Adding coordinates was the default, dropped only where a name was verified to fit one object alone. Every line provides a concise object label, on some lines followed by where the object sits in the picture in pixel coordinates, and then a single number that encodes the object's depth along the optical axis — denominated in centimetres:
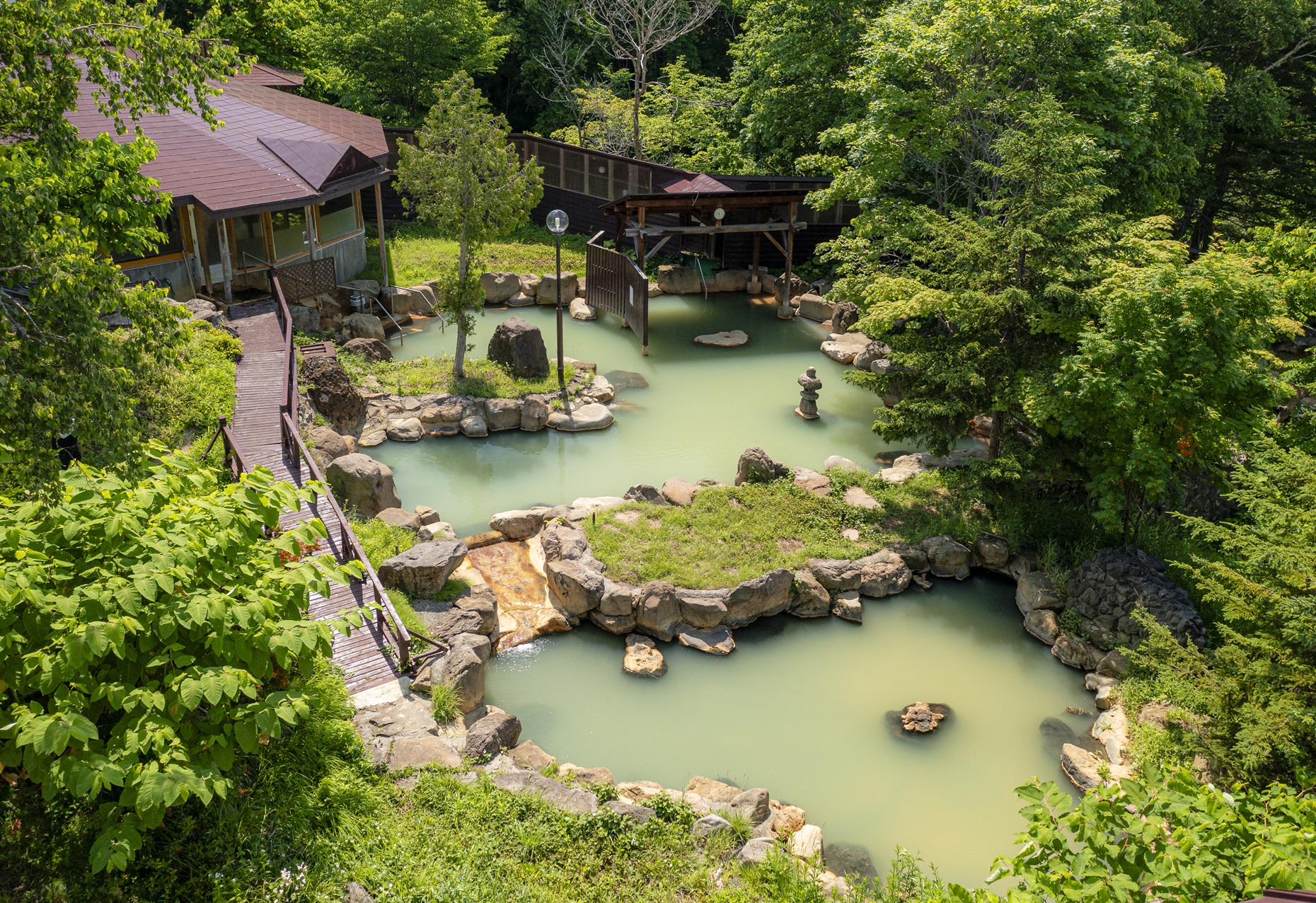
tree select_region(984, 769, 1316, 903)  479
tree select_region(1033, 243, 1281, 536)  1126
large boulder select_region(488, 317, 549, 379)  1833
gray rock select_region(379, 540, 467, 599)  1157
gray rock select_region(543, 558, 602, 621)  1195
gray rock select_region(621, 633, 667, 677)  1136
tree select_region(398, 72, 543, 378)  1711
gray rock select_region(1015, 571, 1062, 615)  1242
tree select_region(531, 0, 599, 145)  3191
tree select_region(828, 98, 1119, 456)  1277
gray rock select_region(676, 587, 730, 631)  1190
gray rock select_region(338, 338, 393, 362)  1875
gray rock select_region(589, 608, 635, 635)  1198
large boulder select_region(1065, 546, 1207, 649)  1127
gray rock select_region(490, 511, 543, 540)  1370
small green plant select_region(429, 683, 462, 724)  930
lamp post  1678
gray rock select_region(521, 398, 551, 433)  1733
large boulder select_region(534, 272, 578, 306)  2306
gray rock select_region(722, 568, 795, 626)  1205
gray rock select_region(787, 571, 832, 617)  1244
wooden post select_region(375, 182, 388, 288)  2183
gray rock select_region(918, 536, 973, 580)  1334
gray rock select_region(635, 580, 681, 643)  1186
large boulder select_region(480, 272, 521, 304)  2291
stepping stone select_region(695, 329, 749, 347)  2145
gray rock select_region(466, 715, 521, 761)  887
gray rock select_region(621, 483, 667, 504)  1444
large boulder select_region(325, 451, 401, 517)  1349
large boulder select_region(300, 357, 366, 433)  1582
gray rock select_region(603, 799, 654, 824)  799
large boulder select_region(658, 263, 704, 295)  2483
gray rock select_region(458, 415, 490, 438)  1706
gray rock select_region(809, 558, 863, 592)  1268
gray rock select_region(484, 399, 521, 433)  1728
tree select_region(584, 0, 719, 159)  2831
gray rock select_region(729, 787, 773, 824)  890
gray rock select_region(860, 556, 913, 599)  1288
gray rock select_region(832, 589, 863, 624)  1251
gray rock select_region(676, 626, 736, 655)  1179
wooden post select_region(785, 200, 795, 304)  2222
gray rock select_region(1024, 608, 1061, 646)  1215
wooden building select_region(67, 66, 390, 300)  1759
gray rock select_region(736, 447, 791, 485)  1482
